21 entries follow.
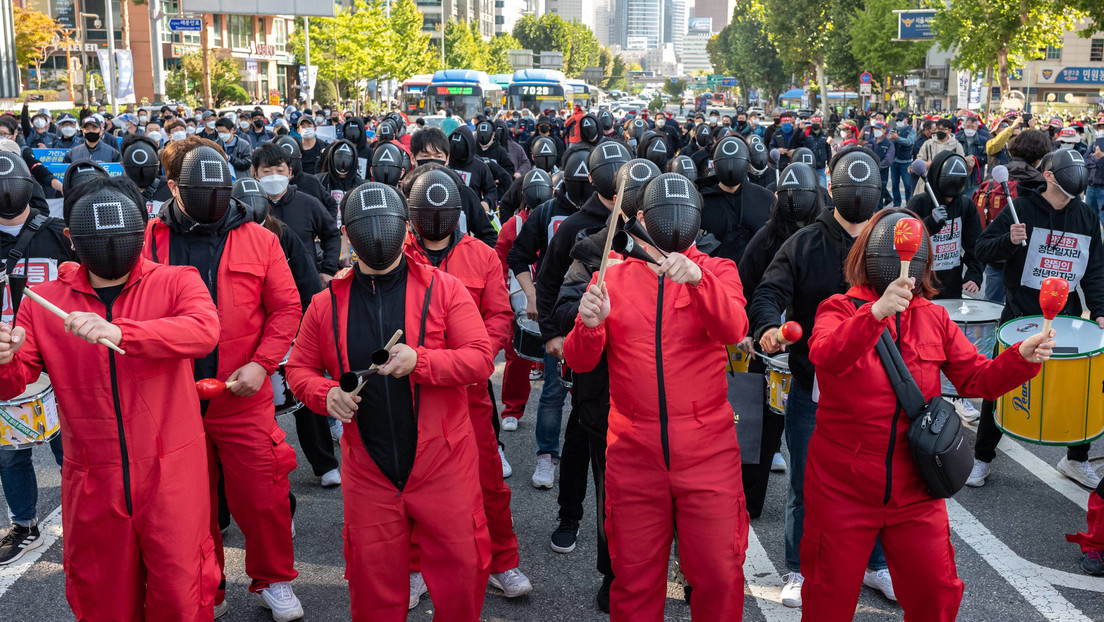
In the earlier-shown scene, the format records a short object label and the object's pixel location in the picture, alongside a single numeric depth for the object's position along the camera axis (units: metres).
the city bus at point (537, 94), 43.50
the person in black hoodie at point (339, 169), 9.94
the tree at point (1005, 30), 29.38
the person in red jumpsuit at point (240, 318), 4.45
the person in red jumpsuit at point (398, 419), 3.82
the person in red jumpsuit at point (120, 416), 3.54
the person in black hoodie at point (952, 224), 7.05
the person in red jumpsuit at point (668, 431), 3.82
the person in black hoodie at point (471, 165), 10.67
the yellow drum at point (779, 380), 4.90
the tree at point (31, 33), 50.59
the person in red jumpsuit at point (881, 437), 3.74
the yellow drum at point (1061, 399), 5.04
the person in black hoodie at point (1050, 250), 6.10
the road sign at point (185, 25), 38.66
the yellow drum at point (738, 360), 5.05
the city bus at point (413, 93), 44.89
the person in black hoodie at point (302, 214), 6.72
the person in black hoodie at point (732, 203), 6.77
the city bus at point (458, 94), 39.75
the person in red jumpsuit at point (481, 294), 4.87
